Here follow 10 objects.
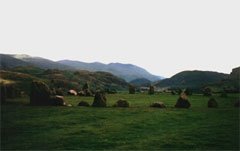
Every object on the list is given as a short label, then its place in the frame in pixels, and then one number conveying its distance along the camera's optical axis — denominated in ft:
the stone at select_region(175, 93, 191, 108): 106.43
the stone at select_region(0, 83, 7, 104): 119.03
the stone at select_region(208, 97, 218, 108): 106.52
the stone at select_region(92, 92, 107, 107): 110.11
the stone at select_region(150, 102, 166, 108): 107.14
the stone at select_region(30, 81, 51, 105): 115.55
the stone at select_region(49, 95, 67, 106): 112.12
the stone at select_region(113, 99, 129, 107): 109.19
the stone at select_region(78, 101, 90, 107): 111.65
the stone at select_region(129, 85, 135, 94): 242.99
